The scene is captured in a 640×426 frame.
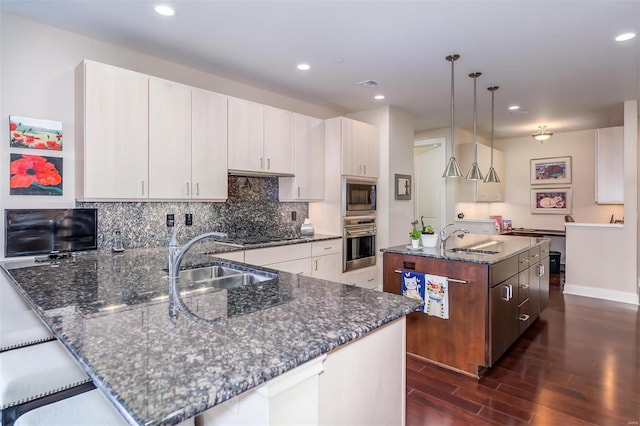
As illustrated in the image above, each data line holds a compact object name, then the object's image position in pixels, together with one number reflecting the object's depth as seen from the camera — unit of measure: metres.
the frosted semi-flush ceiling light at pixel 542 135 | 5.76
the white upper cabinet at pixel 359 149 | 4.24
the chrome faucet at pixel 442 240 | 2.93
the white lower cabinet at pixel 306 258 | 3.23
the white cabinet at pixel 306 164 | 4.00
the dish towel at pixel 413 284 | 2.79
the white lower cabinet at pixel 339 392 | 0.85
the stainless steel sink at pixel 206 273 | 2.04
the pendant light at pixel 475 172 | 3.53
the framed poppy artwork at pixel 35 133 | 2.42
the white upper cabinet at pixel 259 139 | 3.39
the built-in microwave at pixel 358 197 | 4.23
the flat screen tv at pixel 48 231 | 2.39
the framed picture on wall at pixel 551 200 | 6.45
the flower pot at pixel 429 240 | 3.11
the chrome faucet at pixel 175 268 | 1.26
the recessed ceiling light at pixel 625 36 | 2.75
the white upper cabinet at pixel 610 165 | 4.97
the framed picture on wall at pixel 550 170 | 6.47
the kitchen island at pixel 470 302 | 2.52
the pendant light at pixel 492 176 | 3.95
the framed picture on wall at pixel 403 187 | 4.93
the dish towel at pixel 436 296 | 2.67
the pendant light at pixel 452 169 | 3.24
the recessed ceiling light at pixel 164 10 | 2.32
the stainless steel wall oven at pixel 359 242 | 4.24
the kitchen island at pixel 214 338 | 0.71
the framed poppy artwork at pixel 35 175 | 2.43
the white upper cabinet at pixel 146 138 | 2.53
